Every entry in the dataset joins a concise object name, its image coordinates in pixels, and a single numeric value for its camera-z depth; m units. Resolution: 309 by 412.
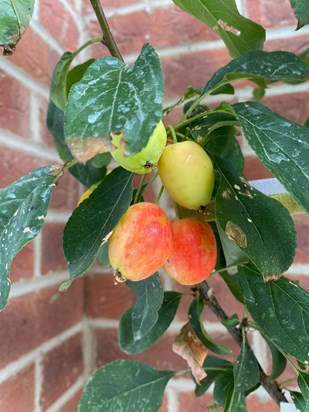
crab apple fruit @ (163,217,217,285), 0.40
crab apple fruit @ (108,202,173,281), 0.35
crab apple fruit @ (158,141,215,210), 0.35
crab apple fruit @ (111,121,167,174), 0.32
